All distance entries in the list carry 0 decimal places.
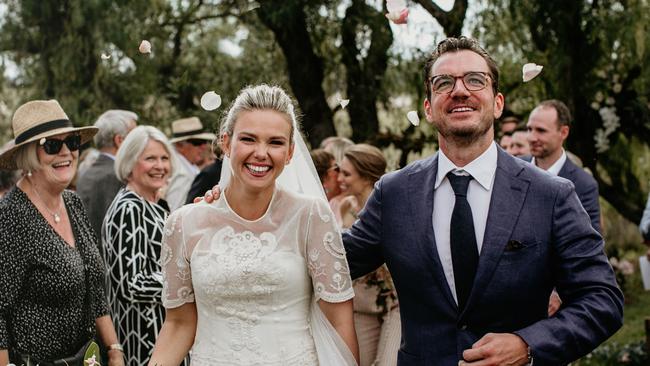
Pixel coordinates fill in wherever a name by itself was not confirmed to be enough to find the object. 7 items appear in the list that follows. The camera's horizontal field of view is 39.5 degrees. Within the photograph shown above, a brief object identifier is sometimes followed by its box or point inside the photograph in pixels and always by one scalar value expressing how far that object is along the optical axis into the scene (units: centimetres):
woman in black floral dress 425
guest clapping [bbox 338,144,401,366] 529
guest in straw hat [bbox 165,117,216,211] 815
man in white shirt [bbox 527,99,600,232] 593
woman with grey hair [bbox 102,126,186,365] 494
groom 303
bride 357
